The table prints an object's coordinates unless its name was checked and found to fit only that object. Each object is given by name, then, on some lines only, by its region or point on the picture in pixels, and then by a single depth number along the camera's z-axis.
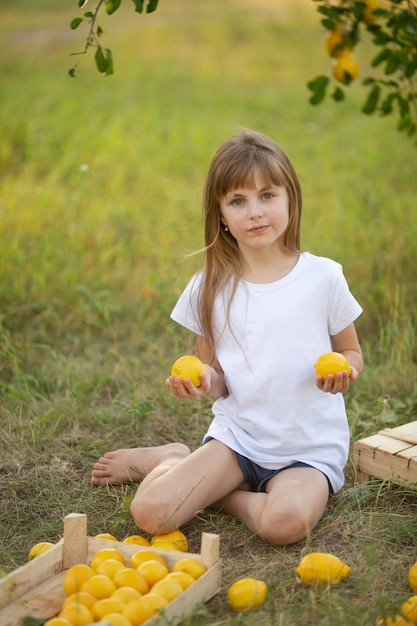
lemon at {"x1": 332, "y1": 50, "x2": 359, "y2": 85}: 2.74
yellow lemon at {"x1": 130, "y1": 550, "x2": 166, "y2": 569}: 2.06
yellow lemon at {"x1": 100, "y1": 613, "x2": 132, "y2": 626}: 1.91
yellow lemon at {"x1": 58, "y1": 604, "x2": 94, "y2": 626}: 1.92
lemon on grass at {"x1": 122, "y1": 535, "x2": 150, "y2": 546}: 2.18
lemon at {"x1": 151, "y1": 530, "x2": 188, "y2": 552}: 2.18
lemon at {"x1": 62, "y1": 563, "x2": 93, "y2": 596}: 2.00
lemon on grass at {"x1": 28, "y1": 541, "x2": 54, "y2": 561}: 2.16
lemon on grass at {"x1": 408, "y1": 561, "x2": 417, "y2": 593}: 2.05
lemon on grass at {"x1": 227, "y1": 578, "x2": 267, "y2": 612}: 2.02
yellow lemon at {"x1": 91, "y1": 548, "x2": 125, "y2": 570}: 2.06
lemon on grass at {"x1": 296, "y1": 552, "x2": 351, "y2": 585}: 2.08
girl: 2.31
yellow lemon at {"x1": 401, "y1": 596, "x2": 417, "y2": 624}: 1.96
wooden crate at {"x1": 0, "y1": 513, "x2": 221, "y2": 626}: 1.99
